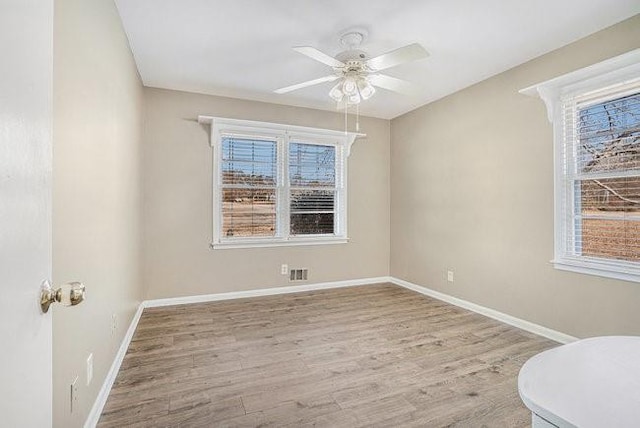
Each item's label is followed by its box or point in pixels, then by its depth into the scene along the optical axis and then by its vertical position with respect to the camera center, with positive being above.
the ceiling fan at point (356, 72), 2.45 +1.19
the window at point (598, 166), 2.45 +0.42
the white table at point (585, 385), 0.64 -0.38
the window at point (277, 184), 4.13 +0.45
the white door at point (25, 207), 0.58 +0.02
